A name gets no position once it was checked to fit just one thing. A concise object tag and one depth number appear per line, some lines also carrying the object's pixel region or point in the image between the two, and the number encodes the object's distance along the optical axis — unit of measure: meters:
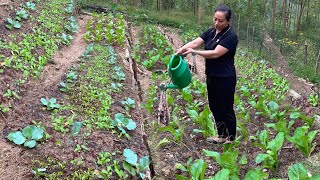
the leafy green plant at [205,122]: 5.45
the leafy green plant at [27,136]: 3.80
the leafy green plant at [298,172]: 3.34
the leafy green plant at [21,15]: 8.02
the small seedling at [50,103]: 4.74
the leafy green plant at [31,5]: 9.33
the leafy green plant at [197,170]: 3.83
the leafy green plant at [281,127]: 4.97
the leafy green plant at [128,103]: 5.60
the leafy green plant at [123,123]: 4.70
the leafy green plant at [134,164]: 3.82
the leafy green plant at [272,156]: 4.23
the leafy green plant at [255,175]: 3.43
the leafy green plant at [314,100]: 6.20
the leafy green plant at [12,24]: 7.30
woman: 4.60
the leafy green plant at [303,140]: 4.35
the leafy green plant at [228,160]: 3.95
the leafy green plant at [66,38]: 8.61
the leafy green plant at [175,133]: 5.10
